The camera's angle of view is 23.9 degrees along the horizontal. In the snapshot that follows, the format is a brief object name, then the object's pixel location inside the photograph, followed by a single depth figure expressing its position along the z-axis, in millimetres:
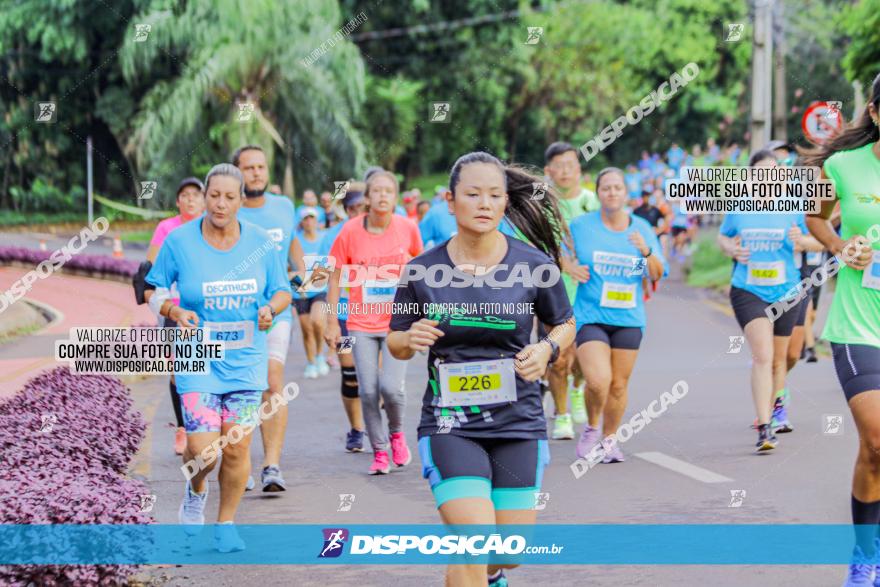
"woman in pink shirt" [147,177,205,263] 13887
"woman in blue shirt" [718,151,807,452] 14203
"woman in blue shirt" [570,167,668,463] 13402
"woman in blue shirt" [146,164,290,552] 10117
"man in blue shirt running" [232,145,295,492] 12613
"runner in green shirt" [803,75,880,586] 8144
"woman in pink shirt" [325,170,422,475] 13549
